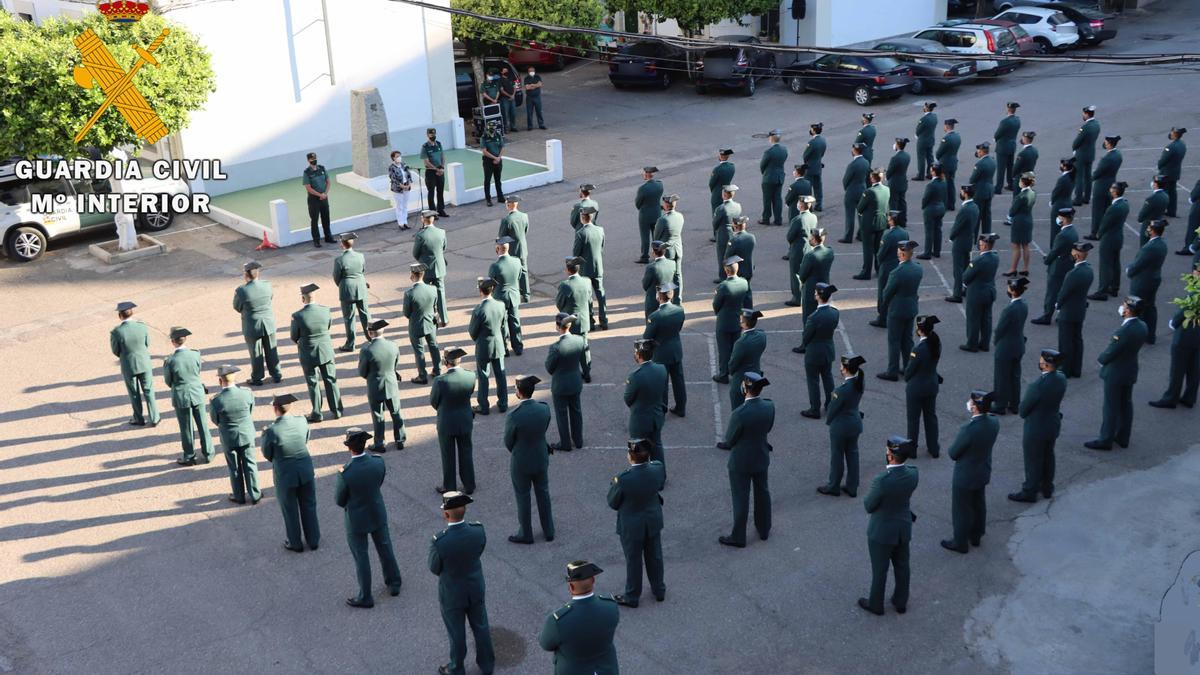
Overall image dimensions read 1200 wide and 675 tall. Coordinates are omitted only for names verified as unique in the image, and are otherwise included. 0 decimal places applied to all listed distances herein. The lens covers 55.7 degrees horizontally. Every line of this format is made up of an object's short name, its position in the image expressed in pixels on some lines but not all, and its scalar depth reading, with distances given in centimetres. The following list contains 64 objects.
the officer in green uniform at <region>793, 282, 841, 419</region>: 1222
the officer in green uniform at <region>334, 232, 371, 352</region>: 1460
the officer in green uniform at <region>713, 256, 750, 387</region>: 1318
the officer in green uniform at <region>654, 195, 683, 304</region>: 1564
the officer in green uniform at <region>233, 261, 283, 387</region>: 1380
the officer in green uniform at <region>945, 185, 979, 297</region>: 1568
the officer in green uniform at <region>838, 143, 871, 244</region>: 1802
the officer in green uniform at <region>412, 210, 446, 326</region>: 1545
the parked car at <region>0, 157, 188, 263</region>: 1922
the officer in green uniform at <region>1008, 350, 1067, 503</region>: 1053
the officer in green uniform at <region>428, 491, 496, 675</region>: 827
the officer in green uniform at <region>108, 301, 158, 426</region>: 1280
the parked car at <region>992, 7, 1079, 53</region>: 3303
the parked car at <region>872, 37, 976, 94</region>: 2889
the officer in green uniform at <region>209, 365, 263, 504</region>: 1077
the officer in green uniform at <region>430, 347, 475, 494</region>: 1091
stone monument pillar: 2184
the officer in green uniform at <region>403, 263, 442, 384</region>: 1346
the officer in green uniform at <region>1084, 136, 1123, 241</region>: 1742
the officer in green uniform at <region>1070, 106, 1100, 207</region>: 1925
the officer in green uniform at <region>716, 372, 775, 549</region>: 994
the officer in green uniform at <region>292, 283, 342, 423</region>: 1288
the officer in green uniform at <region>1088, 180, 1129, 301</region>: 1533
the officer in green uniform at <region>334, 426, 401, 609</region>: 929
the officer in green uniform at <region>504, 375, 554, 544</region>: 1006
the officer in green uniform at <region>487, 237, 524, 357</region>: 1403
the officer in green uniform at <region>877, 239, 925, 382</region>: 1330
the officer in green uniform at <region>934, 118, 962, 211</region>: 1925
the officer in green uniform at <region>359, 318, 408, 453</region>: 1184
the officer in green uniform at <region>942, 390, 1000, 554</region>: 980
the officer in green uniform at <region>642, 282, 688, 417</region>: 1247
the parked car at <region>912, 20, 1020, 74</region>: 3027
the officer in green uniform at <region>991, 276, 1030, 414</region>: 1230
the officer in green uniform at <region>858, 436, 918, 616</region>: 897
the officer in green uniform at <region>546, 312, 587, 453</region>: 1166
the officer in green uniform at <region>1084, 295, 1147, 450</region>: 1159
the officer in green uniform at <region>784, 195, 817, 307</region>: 1553
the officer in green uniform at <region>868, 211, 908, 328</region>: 1507
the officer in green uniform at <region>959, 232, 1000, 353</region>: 1370
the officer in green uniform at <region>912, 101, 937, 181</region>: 2072
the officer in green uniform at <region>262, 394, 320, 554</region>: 998
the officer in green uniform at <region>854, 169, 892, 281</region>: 1645
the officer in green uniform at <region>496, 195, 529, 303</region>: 1602
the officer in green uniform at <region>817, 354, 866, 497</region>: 1059
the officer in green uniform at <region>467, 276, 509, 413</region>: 1266
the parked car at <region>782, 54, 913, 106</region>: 2809
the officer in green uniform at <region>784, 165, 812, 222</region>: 1745
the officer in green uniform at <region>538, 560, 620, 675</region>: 734
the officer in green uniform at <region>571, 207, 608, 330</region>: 1528
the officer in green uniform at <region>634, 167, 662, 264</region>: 1762
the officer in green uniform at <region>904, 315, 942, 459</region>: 1141
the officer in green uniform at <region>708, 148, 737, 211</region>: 1812
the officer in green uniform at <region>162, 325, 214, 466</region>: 1193
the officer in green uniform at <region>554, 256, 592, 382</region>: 1354
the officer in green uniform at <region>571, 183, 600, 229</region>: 1606
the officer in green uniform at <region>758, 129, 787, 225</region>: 1884
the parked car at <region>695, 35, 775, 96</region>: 3009
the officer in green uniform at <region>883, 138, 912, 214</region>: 1828
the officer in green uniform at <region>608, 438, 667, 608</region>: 909
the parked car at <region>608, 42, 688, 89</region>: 3136
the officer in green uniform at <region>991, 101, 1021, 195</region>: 2038
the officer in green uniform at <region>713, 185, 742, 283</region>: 1669
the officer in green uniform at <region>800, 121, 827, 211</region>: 1955
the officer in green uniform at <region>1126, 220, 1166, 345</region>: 1345
